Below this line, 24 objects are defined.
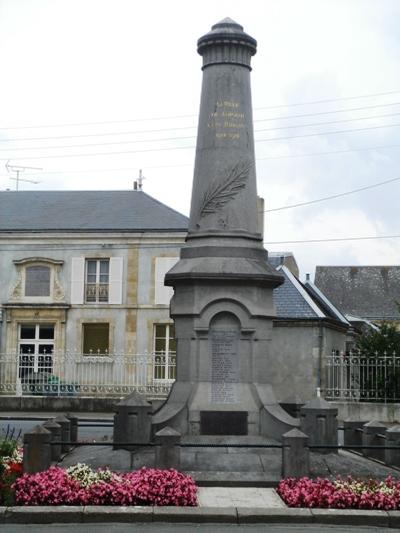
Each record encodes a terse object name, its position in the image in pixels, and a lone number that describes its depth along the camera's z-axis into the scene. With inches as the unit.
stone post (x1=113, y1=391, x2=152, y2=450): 517.3
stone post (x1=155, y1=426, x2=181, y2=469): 453.4
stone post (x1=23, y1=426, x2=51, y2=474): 450.0
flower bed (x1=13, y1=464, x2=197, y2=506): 409.4
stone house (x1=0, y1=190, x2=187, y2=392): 1446.9
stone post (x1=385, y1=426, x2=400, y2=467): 511.5
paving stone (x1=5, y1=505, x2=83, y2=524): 393.1
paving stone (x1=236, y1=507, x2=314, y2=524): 394.0
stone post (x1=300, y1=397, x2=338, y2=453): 520.4
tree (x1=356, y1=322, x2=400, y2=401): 1006.4
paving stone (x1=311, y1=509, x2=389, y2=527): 395.2
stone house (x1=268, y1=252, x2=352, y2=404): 1115.9
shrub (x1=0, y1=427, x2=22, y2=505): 414.0
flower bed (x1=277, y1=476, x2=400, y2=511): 409.4
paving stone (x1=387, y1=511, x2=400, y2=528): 398.0
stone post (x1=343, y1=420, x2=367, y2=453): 581.9
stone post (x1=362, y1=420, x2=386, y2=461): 545.0
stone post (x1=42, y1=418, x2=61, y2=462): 504.5
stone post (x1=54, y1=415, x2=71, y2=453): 542.8
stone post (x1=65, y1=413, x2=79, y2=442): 575.2
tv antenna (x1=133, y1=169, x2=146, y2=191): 1665.1
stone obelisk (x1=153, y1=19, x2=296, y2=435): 538.6
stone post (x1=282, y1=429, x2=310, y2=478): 451.5
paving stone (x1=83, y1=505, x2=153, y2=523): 394.0
